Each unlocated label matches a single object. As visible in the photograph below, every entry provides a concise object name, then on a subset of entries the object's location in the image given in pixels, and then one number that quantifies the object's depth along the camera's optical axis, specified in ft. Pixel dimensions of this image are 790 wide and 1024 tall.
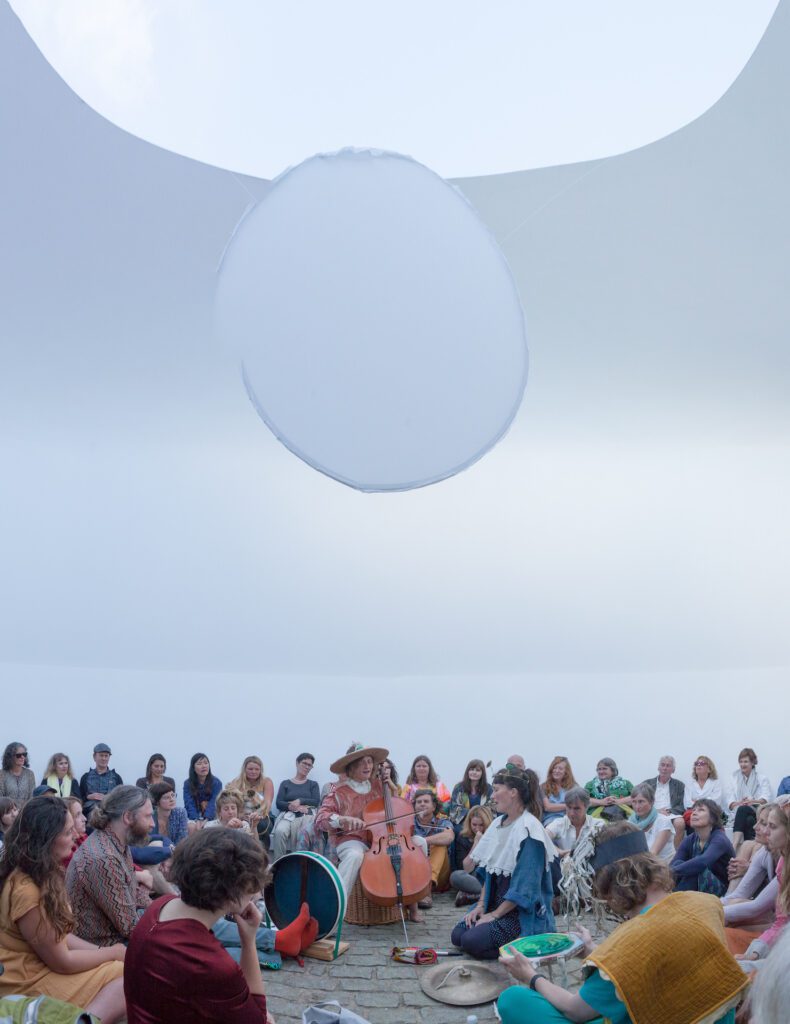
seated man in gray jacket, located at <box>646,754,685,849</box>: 26.08
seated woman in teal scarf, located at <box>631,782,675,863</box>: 19.92
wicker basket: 17.66
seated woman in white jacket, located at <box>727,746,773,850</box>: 26.30
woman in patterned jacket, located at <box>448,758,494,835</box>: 23.88
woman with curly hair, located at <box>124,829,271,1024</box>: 7.10
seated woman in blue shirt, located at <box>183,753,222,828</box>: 25.54
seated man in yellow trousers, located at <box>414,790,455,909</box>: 20.94
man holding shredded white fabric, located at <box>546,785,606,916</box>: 17.02
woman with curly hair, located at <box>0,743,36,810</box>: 23.91
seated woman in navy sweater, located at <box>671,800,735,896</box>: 15.10
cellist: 18.08
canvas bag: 10.00
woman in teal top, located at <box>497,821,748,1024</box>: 8.36
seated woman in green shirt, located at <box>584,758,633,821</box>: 22.48
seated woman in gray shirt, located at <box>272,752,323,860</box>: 23.31
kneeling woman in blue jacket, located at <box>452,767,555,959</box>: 14.02
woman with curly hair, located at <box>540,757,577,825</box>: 26.03
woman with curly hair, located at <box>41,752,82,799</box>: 25.93
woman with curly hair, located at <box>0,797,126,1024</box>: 9.20
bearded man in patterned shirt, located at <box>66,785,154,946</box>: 10.99
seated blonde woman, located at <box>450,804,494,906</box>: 20.30
